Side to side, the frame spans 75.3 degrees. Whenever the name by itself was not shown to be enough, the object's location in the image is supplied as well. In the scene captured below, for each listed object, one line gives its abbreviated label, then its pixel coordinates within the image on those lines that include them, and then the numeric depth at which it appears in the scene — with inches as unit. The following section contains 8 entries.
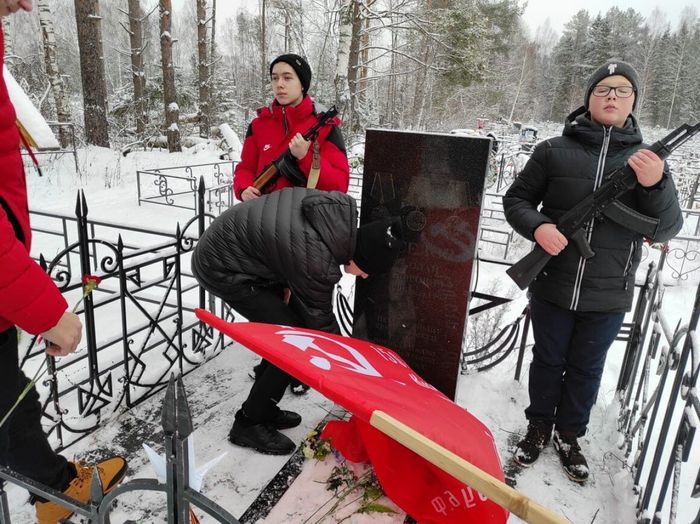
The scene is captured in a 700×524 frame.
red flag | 53.7
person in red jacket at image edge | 48.2
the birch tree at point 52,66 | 466.4
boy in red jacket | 108.8
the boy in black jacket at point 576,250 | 84.8
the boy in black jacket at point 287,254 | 82.7
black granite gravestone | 99.3
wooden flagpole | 31.6
